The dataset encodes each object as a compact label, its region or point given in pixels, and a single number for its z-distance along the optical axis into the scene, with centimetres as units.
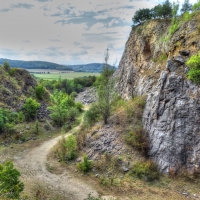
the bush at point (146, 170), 1617
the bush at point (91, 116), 2447
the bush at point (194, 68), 1692
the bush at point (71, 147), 2048
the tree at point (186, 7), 2983
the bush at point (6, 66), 4022
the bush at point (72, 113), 3719
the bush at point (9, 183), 1079
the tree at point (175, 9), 2636
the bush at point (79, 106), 4754
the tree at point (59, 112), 3281
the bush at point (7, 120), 2645
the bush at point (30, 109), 3159
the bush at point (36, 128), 2917
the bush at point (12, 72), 3994
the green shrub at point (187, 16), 2324
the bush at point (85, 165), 1815
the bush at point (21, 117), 3026
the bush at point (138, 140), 1834
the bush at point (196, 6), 2277
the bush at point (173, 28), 2483
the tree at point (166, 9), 3170
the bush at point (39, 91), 3966
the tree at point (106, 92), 2277
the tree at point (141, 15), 3631
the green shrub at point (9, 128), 2664
